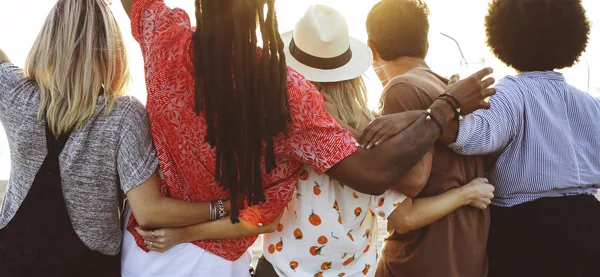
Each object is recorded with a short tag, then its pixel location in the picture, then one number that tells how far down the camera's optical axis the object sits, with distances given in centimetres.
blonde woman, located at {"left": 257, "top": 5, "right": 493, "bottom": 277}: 238
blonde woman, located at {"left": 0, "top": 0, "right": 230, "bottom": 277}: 213
